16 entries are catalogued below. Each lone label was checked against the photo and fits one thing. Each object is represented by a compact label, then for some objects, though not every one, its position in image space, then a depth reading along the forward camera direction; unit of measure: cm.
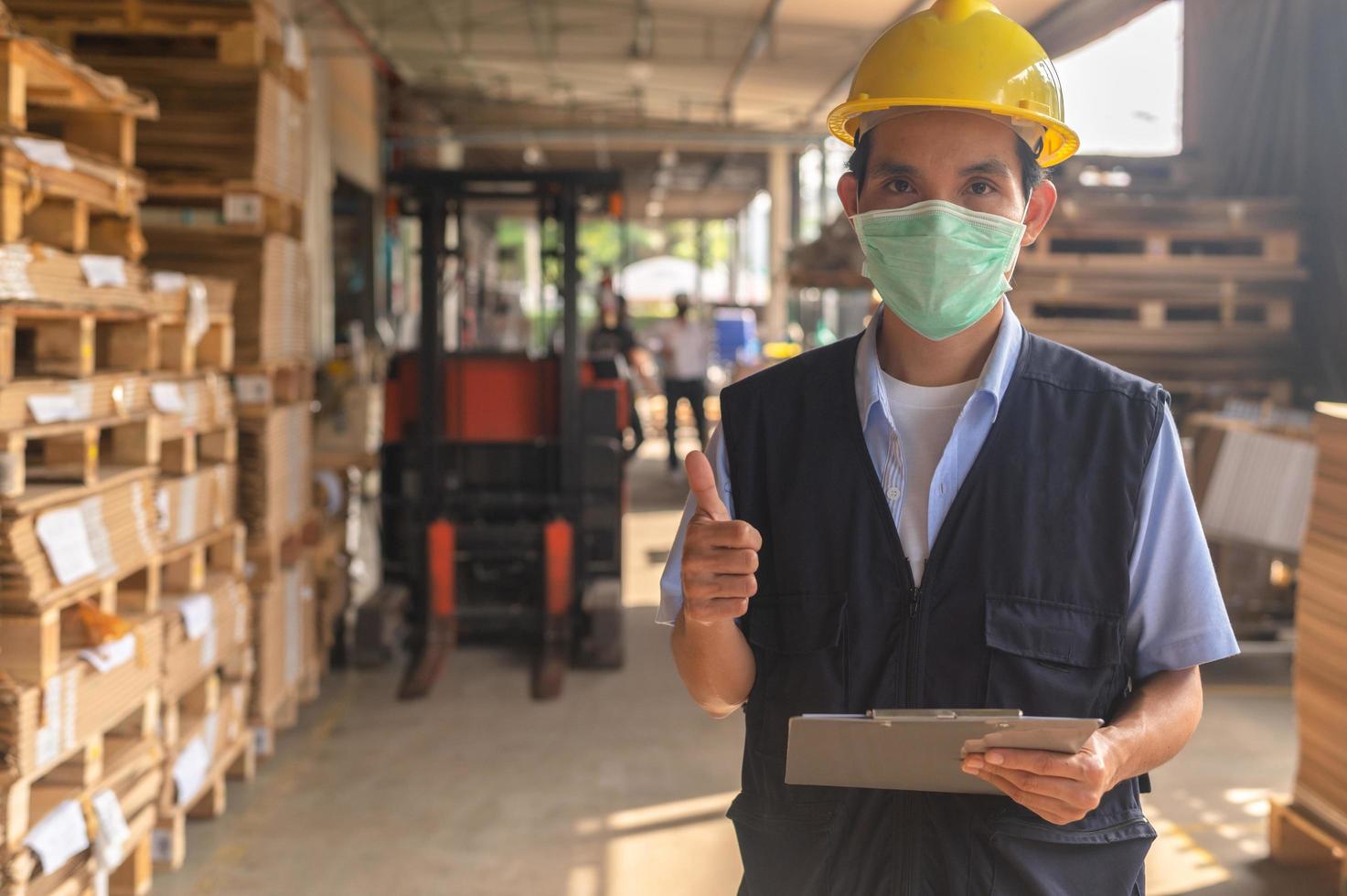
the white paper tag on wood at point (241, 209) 566
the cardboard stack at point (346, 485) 722
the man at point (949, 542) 180
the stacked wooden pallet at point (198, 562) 462
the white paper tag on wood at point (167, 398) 443
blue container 2942
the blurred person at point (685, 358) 1445
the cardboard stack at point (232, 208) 546
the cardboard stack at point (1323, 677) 458
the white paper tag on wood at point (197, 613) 467
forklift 787
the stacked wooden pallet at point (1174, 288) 793
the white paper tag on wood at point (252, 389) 568
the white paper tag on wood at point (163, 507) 449
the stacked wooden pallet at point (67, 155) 338
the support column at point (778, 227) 2231
